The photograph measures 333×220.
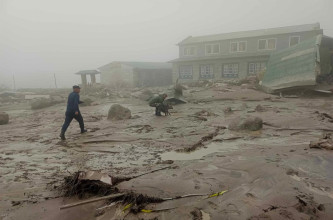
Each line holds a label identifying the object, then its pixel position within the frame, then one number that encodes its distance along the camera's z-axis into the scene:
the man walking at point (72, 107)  6.94
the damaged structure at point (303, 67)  13.10
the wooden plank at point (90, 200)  2.91
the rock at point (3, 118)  10.45
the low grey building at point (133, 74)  30.94
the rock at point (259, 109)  9.99
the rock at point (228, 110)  10.20
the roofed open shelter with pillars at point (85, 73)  23.52
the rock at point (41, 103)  15.62
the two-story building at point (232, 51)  25.02
